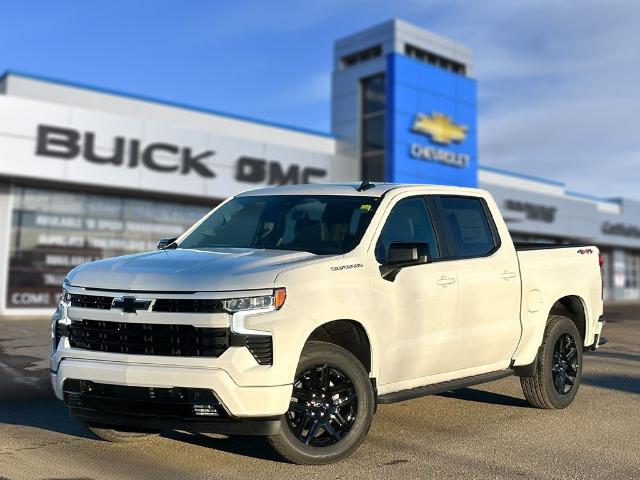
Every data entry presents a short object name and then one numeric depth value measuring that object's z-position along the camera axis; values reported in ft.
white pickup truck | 13.82
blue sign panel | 93.20
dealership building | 66.44
